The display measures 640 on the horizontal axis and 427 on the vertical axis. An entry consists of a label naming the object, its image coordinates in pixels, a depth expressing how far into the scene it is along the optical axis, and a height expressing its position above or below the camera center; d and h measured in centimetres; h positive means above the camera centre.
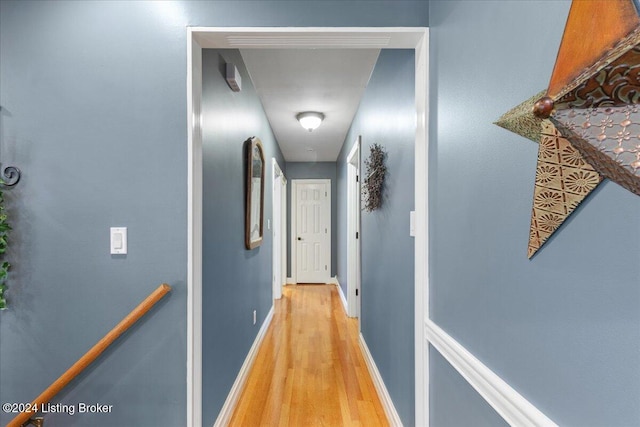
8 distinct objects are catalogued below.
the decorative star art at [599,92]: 44 +17
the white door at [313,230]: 641 -24
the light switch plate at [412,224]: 161 -3
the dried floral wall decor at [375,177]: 239 +29
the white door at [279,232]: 509 -25
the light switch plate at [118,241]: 146 -10
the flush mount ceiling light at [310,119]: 373 +109
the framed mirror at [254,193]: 266 +21
